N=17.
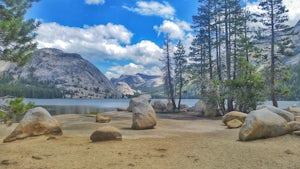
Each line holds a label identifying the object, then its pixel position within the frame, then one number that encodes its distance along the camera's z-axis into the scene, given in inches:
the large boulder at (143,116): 628.3
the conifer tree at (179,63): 1690.3
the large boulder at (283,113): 478.7
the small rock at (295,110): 916.4
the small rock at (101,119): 784.4
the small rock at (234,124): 624.5
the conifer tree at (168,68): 1731.4
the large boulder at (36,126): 491.1
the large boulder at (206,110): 1121.1
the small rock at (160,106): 1675.6
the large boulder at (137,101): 651.9
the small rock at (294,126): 423.2
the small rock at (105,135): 434.9
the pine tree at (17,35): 364.5
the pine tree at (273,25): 1070.8
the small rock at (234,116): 681.2
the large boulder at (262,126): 394.0
